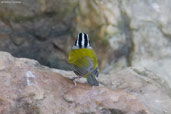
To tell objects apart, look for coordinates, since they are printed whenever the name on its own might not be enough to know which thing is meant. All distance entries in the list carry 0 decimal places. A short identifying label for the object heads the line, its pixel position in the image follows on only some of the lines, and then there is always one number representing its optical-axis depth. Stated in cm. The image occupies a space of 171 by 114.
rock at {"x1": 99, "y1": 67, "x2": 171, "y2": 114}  850
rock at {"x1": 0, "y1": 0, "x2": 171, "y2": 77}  1248
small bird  859
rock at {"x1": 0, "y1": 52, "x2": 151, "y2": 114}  712
